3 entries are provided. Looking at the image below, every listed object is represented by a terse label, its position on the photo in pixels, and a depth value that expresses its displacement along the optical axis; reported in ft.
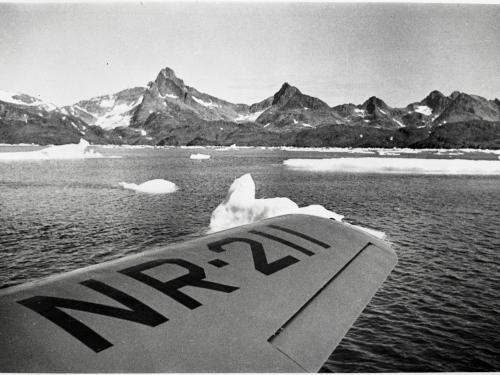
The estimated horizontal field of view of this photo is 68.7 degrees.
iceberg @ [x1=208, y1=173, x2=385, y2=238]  73.41
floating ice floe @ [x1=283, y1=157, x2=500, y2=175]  238.07
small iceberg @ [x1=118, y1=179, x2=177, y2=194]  136.40
